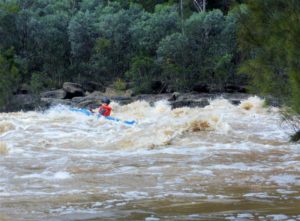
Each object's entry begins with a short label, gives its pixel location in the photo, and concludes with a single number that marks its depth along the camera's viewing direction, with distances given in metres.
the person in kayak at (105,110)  19.08
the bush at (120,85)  36.66
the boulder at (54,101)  29.00
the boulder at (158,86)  35.94
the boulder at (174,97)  30.02
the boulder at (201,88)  34.72
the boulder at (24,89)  35.16
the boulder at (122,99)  30.38
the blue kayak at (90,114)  17.53
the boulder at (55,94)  32.48
